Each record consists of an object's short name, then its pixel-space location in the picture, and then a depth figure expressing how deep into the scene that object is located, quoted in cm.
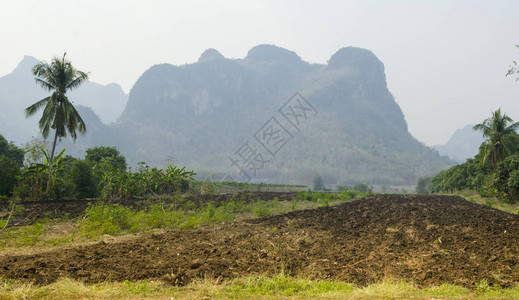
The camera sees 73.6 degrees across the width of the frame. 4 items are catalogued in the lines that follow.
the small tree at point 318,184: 8862
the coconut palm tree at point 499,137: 3253
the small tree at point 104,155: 3319
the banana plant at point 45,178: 1816
